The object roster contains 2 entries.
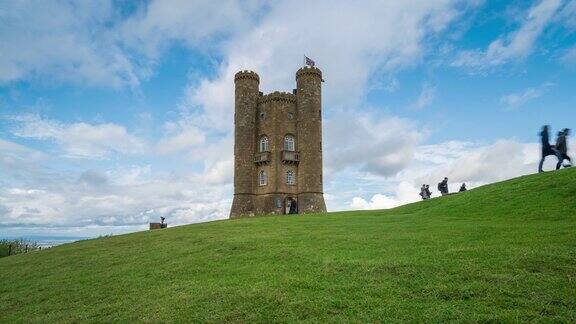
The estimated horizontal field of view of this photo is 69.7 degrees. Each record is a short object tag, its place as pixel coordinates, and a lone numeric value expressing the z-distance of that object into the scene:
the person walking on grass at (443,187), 32.47
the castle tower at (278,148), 47.81
